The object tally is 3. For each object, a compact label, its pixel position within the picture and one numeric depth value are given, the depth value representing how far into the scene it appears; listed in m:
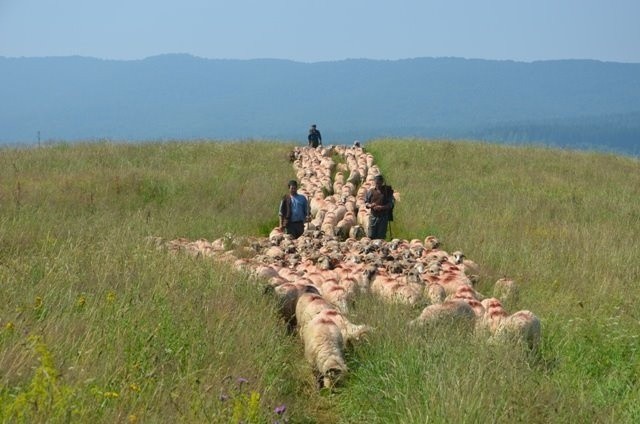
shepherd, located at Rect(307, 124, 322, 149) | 63.53
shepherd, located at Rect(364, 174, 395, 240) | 29.17
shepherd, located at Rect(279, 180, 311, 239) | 29.66
